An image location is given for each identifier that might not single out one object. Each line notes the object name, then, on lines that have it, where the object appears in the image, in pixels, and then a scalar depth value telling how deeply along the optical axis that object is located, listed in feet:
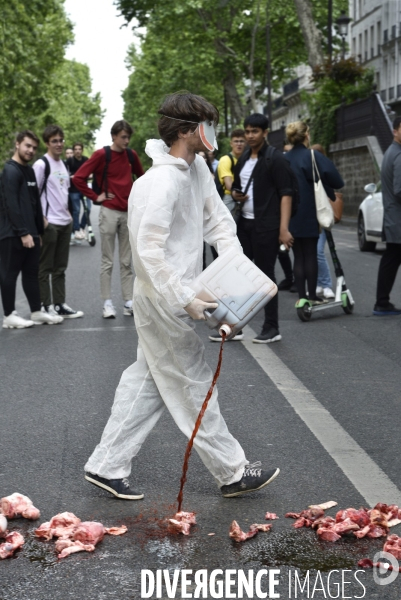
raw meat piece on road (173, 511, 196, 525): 14.49
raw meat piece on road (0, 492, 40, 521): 14.89
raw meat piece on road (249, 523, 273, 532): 14.23
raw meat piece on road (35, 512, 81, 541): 14.06
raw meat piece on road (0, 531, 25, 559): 13.44
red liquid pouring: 15.07
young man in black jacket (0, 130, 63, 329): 33.99
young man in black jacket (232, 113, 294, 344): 30.30
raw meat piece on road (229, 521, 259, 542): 13.84
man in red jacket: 35.96
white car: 60.70
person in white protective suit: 14.80
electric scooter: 35.42
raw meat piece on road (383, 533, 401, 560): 13.14
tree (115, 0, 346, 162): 170.19
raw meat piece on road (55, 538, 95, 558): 13.50
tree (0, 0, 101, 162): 114.73
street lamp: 116.47
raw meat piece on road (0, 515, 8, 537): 14.11
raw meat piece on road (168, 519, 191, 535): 14.14
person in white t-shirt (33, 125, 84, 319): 36.73
